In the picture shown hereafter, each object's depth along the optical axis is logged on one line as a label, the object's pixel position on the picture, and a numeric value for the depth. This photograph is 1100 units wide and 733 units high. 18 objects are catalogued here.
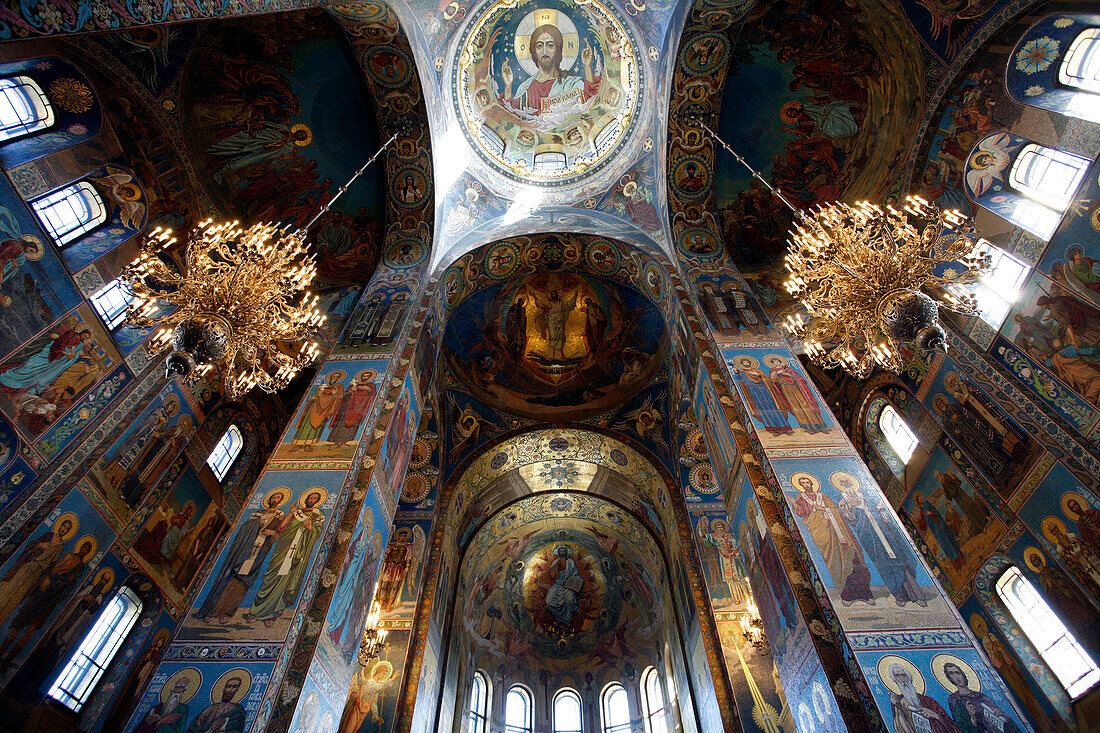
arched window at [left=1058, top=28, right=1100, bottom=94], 7.27
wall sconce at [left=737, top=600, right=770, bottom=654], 10.34
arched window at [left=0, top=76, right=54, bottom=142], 7.66
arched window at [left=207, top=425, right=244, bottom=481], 10.73
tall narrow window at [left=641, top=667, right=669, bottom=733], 13.80
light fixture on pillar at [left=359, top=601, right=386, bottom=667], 10.22
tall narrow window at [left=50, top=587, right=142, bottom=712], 7.25
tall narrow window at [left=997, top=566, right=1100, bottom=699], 6.51
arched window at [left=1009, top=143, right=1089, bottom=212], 7.52
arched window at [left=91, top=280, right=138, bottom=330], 8.62
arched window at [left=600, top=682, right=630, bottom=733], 14.67
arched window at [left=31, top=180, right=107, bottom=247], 8.10
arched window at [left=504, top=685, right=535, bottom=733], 14.54
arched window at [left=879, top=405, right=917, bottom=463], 10.05
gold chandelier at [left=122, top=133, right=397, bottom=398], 6.55
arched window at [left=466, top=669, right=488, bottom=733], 13.60
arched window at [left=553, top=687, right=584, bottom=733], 14.91
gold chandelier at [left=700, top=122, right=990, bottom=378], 6.36
